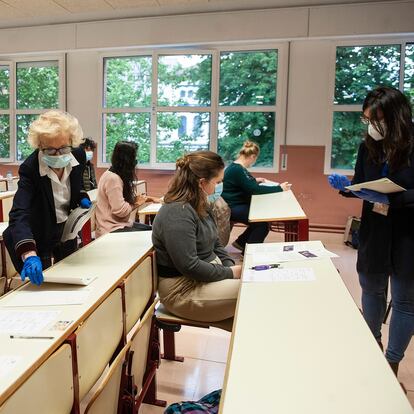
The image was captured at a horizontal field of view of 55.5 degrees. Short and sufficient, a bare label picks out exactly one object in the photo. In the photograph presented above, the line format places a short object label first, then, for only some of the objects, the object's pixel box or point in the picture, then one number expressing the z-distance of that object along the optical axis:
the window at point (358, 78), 5.10
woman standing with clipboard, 1.65
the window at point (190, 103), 5.53
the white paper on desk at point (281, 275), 1.55
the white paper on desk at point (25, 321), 1.08
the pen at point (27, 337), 1.04
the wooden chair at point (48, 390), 0.85
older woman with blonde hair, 1.61
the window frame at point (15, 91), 6.07
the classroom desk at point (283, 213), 2.94
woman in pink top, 2.90
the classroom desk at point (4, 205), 3.69
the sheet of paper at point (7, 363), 0.89
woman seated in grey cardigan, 1.73
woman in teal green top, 3.85
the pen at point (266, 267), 1.69
